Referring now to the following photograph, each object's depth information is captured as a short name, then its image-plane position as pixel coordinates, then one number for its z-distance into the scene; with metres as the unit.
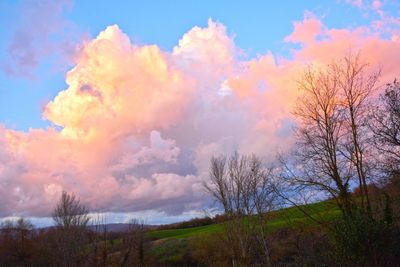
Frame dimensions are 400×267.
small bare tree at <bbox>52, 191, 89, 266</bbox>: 41.19
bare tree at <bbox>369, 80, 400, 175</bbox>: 23.33
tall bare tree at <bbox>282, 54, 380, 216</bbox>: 23.03
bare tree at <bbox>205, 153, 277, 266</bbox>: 43.31
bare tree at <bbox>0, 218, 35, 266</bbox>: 61.32
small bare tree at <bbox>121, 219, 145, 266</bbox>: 57.81
